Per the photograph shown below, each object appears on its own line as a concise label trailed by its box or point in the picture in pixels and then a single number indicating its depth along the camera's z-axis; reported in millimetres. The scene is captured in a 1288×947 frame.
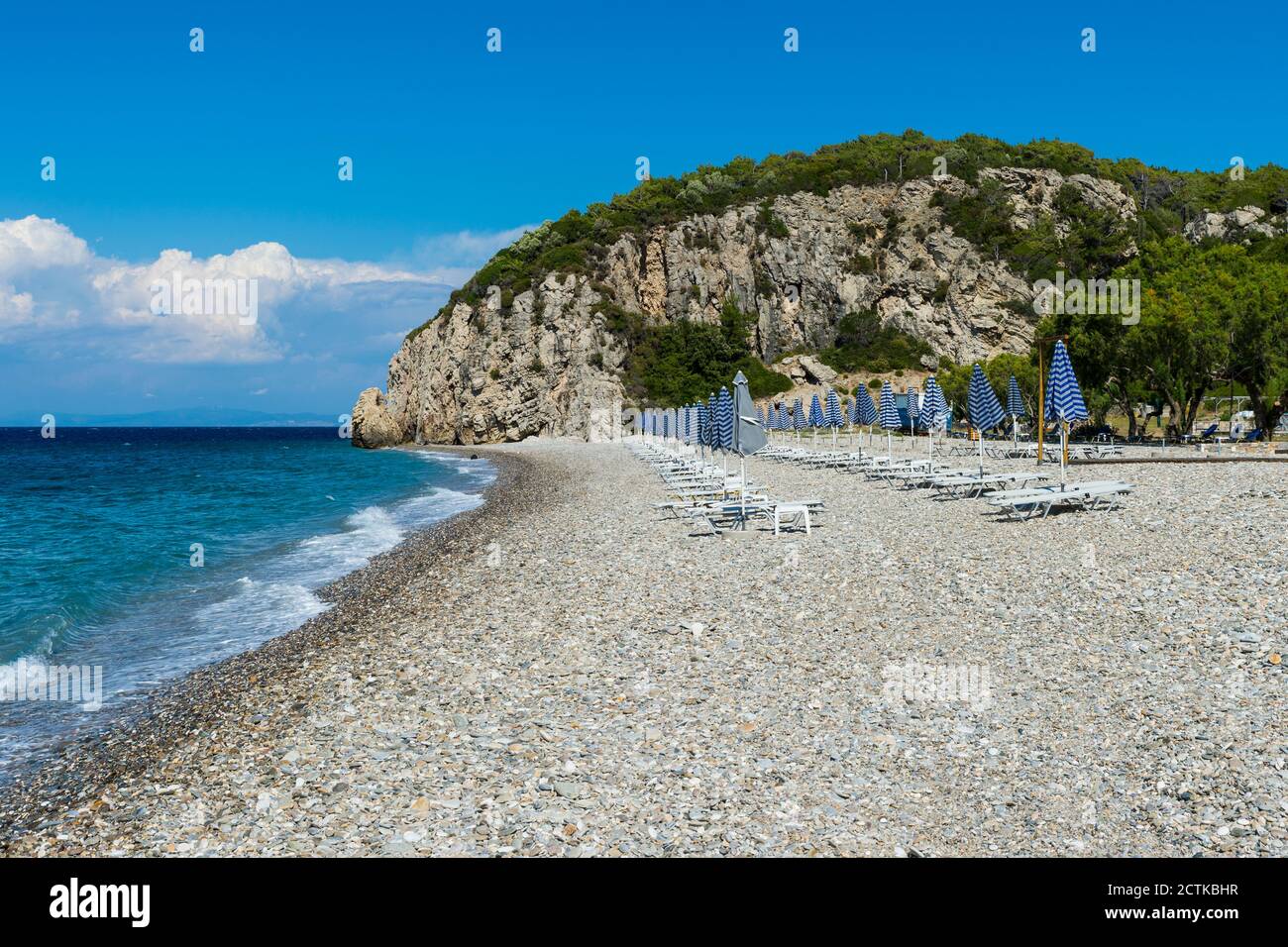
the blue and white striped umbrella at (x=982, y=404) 29000
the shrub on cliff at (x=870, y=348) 79875
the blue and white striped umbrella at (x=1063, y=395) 20406
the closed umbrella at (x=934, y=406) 32728
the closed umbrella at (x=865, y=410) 40662
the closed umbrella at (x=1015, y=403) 42256
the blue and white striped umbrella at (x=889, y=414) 34844
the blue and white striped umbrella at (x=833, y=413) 40250
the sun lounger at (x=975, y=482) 21469
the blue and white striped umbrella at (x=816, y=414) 42678
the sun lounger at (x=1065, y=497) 17125
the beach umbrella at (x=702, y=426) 29872
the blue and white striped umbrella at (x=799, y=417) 45781
